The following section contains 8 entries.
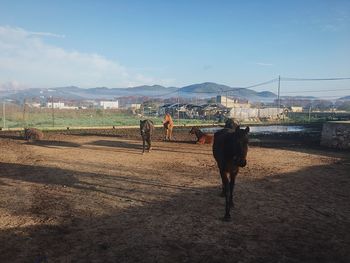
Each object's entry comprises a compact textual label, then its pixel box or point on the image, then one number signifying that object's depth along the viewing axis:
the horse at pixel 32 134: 22.72
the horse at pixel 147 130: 18.00
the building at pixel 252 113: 49.53
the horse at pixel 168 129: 23.30
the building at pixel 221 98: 114.72
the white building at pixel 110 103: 119.80
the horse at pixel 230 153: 7.66
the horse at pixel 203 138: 21.62
